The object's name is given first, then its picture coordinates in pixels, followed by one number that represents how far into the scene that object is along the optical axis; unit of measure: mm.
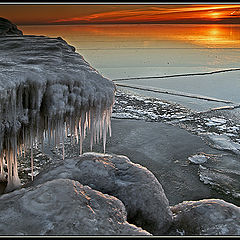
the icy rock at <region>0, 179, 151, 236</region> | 2352
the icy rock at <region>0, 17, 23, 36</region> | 5334
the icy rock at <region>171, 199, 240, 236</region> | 3014
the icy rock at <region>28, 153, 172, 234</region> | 3291
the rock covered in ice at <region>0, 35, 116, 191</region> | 2908
